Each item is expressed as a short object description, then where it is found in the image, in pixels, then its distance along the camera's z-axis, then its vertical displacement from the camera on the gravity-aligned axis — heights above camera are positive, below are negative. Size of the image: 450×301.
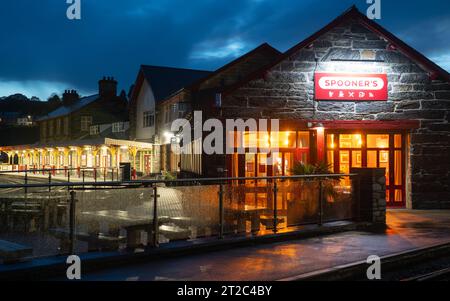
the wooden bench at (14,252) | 7.81 -1.29
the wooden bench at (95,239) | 8.54 -1.25
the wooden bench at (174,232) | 10.00 -1.29
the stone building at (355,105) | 19.09 +2.03
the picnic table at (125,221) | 8.88 -0.99
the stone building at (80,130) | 46.66 +3.34
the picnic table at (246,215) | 11.11 -1.07
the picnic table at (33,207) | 8.59 -0.74
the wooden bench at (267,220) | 11.85 -1.25
